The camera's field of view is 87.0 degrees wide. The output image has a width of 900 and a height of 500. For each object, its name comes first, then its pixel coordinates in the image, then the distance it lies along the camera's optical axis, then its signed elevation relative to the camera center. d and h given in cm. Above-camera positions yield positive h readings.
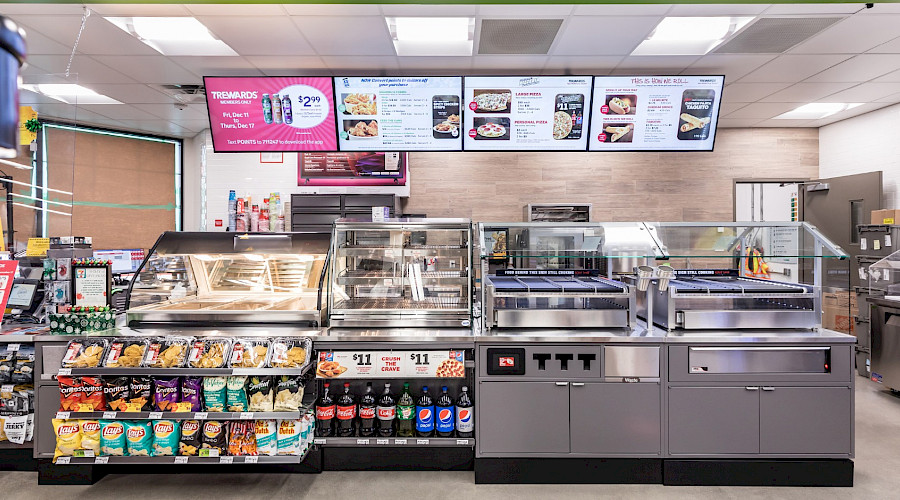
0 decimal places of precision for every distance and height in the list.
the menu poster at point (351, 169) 549 +87
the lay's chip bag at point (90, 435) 274 -110
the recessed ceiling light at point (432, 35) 345 +160
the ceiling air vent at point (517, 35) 341 +158
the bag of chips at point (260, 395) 274 -88
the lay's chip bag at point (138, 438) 272 -111
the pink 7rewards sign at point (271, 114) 400 +112
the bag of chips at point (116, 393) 277 -87
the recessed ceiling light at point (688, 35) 343 +159
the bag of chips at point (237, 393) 274 -86
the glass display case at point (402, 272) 308 -19
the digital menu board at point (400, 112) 399 +112
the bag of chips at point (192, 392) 275 -86
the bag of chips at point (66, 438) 274 -112
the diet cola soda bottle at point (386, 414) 296 -107
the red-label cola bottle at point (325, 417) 296 -108
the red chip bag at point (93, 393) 277 -87
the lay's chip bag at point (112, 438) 272 -112
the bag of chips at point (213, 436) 274 -111
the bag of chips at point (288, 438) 272 -112
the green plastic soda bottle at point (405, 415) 296 -107
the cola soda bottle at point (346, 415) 296 -107
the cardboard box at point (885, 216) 502 +28
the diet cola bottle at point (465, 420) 295 -110
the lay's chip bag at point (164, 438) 272 -111
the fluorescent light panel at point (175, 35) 343 +160
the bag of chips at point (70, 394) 278 -88
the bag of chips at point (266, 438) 272 -112
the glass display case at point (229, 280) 311 -27
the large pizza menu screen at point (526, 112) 400 +112
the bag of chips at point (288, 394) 275 -87
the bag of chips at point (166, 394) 275 -87
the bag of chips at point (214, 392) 275 -86
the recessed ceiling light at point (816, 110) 545 +156
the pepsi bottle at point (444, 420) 296 -111
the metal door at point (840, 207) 560 +44
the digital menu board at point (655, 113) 401 +112
